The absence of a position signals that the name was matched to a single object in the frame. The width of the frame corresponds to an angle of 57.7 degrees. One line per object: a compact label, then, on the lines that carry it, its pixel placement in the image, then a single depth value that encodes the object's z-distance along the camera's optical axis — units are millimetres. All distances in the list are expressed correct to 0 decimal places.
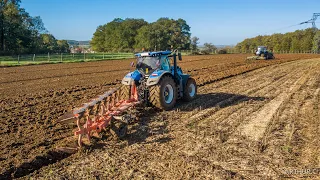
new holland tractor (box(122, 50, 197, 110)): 8434
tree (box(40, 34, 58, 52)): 54781
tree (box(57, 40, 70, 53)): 61125
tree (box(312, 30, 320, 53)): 71000
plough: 6023
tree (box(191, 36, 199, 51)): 74188
